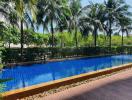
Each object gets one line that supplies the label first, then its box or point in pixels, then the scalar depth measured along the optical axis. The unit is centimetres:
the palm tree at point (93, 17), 1204
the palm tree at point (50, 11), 930
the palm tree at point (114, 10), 1426
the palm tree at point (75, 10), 1137
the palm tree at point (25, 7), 393
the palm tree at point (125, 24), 1463
